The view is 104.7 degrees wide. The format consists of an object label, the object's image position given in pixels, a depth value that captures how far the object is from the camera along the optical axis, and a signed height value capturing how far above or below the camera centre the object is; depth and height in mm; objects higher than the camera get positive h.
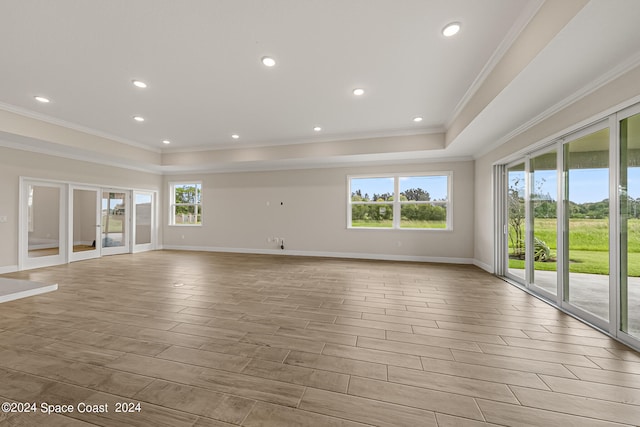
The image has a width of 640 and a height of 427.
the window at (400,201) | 6082 +374
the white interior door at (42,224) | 5020 -246
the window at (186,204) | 7879 +325
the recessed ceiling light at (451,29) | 2248 +1745
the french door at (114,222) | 6664 -240
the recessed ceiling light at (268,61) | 2770 +1758
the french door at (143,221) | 7363 -226
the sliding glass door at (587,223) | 2232 -67
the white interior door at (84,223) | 5855 -244
